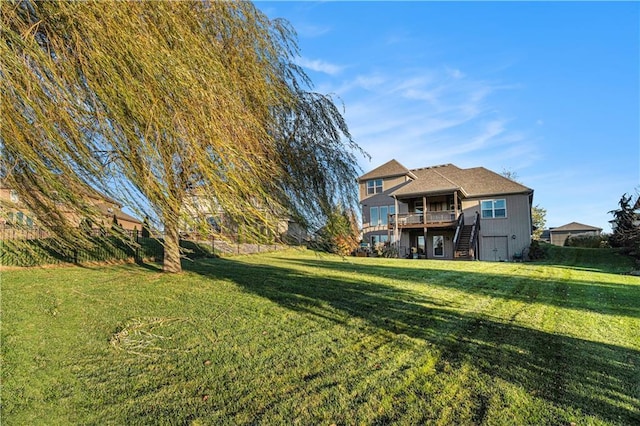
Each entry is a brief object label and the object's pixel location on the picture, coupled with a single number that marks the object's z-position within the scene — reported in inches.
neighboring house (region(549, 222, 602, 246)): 1986.8
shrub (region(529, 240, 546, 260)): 799.1
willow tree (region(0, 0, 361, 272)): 87.5
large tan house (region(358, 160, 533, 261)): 832.3
